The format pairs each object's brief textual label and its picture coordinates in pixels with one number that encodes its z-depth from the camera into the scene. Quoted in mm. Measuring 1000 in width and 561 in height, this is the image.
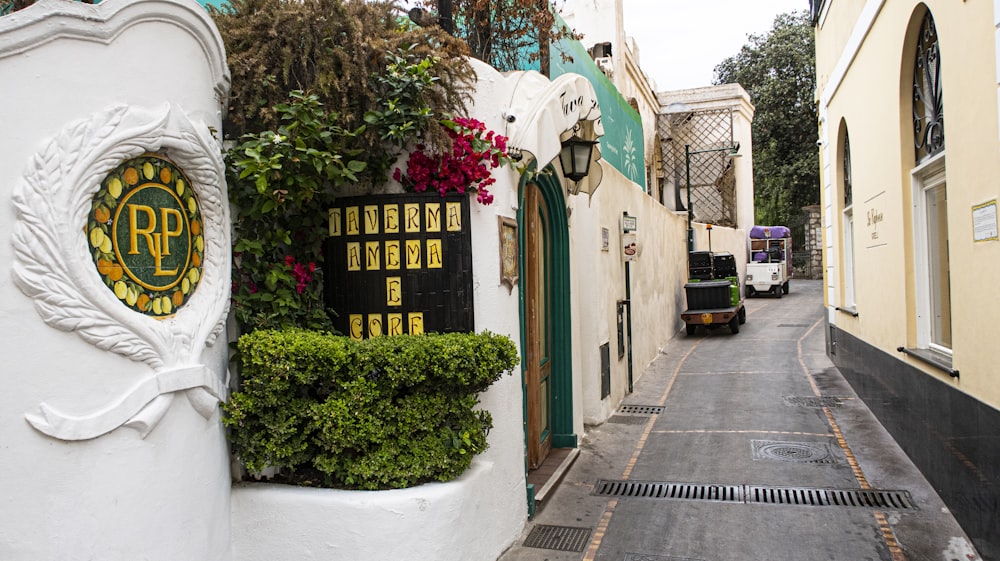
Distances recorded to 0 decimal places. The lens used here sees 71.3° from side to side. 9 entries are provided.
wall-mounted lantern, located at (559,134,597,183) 6934
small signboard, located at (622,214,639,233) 10828
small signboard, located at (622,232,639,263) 10781
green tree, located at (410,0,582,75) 6230
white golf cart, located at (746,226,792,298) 26938
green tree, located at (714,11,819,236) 31250
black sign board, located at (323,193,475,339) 4594
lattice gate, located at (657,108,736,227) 24797
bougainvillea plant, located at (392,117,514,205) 4629
